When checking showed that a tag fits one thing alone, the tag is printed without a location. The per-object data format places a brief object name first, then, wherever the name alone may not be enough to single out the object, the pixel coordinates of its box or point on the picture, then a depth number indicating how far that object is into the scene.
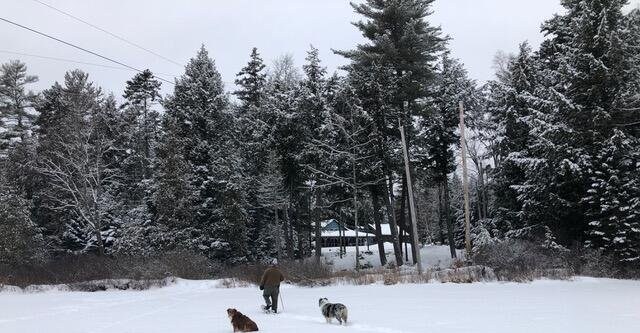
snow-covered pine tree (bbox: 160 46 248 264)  40.09
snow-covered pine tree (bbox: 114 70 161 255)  41.81
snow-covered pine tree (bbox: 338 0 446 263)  35.22
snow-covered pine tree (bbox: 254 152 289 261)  40.41
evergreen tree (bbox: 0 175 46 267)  33.06
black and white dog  13.09
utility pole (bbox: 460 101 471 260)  26.85
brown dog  12.04
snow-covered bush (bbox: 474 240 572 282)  23.22
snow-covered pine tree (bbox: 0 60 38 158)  48.38
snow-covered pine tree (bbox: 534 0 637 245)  25.44
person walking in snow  16.19
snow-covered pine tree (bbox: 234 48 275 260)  40.91
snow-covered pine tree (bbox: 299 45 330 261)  39.75
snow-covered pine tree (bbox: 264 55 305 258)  39.88
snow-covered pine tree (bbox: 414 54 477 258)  42.63
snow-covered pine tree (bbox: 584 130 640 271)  23.45
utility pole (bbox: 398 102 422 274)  29.22
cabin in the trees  76.96
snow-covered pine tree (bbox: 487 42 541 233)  34.66
